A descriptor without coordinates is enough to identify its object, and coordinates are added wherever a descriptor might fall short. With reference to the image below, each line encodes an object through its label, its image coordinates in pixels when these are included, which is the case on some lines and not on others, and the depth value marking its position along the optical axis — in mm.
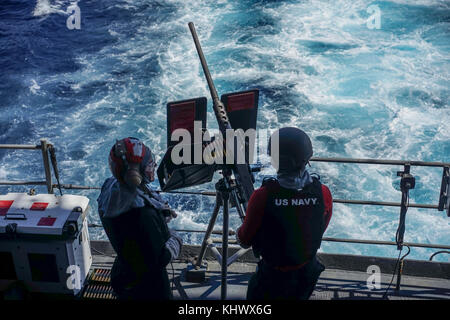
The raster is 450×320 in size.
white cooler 3682
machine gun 3131
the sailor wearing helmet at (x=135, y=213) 2645
